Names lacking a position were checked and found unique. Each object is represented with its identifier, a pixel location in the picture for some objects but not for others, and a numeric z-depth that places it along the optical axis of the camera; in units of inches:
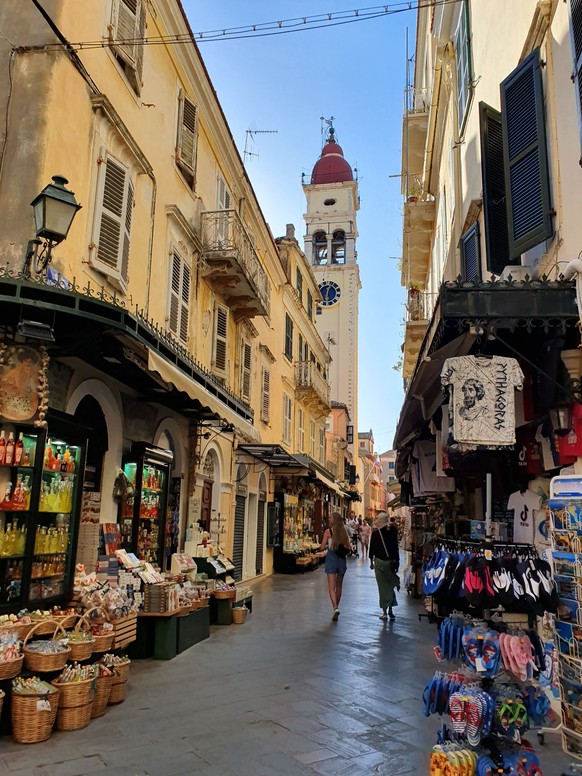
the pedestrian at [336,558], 417.8
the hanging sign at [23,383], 212.2
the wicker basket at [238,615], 381.7
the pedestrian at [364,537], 1164.8
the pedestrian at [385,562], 417.1
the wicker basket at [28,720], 174.6
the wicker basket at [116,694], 211.9
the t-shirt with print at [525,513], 229.6
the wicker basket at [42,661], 185.2
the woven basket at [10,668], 175.9
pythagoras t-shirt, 188.4
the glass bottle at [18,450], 217.6
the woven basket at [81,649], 197.9
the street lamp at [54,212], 217.8
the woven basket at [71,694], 185.6
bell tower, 1747.0
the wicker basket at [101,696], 199.0
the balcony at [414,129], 620.7
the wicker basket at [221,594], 377.7
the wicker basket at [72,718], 185.5
